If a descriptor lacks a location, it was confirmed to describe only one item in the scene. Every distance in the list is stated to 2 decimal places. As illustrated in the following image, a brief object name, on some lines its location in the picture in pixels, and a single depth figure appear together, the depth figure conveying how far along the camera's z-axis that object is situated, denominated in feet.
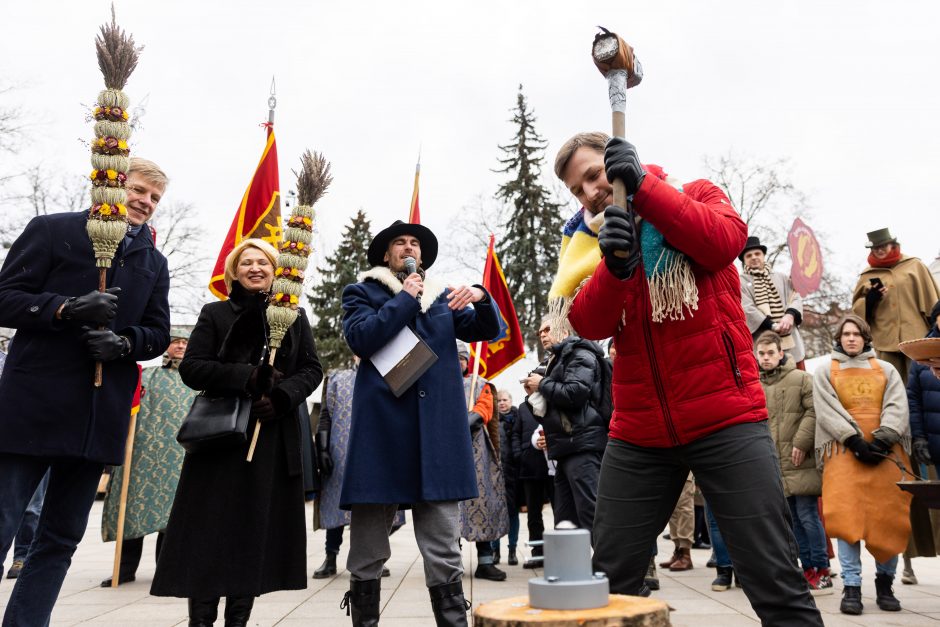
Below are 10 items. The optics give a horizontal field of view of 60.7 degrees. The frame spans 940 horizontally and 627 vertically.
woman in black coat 12.53
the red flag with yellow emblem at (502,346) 29.60
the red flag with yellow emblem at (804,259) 31.89
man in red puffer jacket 8.30
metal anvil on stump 5.22
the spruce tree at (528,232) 113.29
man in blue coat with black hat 12.98
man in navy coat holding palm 11.44
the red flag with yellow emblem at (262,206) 24.20
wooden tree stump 5.17
